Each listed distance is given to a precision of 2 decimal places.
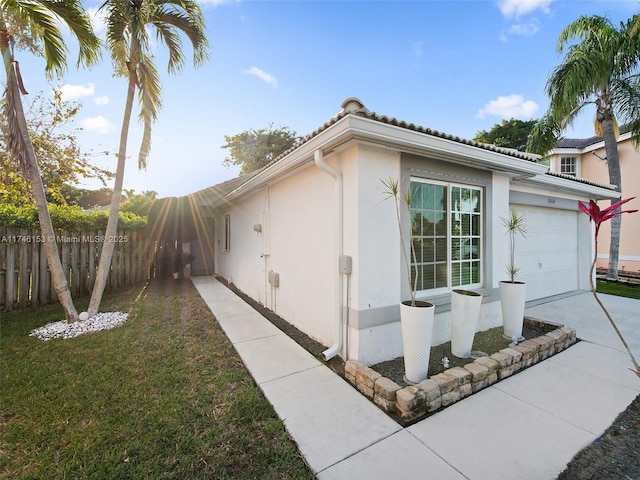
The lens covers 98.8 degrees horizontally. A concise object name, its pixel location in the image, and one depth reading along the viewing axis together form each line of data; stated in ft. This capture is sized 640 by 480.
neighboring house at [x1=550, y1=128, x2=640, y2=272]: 43.37
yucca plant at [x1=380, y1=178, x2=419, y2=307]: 13.25
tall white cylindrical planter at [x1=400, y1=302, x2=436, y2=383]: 11.39
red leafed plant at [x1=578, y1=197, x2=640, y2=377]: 7.51
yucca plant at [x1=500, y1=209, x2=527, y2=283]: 16.33
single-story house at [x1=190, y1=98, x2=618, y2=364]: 12.98
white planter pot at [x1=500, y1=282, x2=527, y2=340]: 15.80
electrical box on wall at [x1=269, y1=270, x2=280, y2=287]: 21.93
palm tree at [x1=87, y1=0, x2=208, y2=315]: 18.20
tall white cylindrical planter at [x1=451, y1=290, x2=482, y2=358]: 13.41
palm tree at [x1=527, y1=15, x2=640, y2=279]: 33.42
